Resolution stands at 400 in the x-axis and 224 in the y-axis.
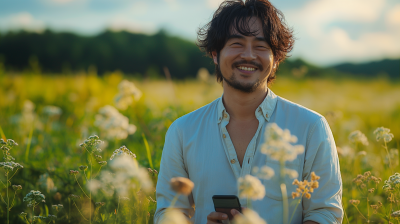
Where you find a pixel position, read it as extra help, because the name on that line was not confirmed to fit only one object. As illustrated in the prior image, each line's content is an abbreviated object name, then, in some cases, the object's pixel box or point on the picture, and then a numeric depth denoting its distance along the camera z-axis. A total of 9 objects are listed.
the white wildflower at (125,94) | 3.71
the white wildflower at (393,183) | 2.25
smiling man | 2.26
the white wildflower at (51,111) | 5.11
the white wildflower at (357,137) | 3.12
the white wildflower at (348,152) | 3.83
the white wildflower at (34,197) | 2.47
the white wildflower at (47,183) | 3.23
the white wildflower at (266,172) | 1.18
